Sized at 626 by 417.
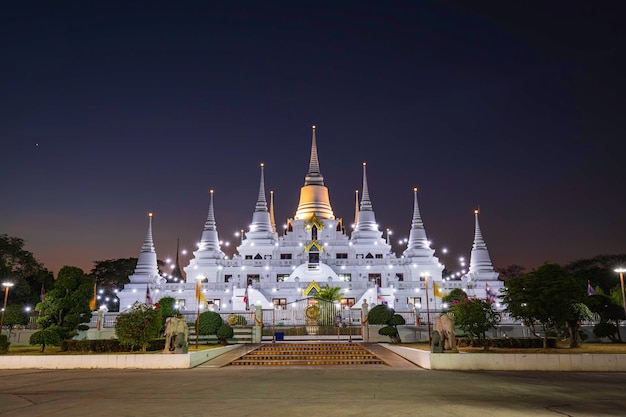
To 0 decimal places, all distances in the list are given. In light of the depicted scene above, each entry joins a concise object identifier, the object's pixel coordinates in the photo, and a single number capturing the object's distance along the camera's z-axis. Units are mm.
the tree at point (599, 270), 67438
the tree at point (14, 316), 31041
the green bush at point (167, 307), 39281
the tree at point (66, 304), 29422
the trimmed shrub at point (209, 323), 31338
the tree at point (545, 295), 26016
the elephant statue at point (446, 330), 21234
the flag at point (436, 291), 35516
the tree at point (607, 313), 33188
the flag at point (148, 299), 47412
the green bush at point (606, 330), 33156
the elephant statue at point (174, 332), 22116
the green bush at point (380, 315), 32781
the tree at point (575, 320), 27302
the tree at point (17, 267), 50375
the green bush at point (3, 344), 25675
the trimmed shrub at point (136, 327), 25250
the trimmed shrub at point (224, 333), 31281
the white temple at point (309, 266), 55750
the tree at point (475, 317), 26156
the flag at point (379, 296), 52438
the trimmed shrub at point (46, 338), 28047
